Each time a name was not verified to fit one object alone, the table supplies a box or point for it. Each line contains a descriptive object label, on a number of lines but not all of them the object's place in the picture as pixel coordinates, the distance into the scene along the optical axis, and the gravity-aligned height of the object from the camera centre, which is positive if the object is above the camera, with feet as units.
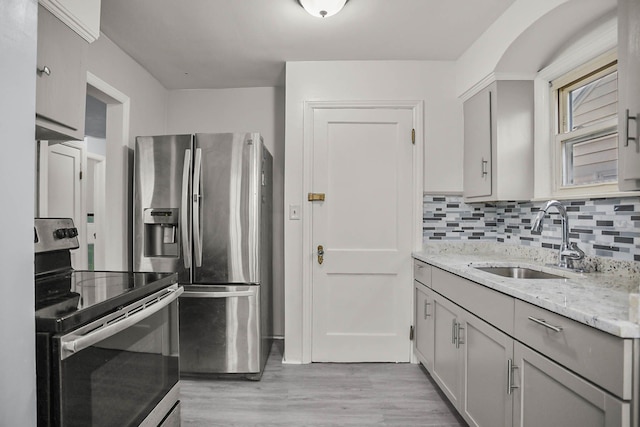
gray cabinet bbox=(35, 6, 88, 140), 4.52 +1.77
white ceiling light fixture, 6.41 +3.72
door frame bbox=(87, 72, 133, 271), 8.68 +0.79
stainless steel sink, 6.81 -1.12
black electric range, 2.96 -1.27
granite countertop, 3.24 -0.96
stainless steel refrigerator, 8.24 -0.64
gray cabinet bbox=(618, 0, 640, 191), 4.03 +1.37
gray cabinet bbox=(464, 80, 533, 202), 7.72 +1.60
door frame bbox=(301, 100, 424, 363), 9.19 +0.92
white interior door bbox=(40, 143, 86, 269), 11.30 +0.92
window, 6.13 +1.59
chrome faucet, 6.02 -0.59
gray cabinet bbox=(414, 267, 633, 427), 3.23 -1.82
